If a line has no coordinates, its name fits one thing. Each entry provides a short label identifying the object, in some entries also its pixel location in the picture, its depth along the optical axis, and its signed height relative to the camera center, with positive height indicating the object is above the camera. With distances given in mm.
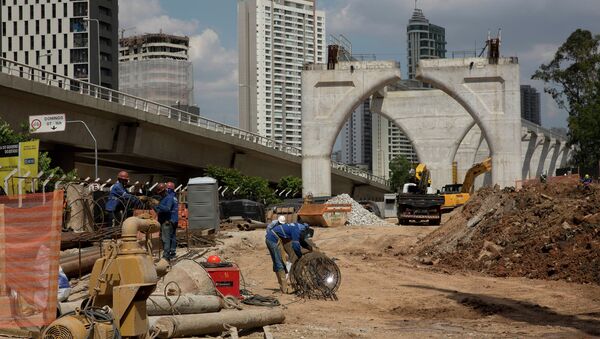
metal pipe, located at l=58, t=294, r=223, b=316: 11109 -1360
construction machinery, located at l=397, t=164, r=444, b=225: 42375 -584
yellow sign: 24297 +1036
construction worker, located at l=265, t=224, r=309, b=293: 16844 -856
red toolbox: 14047 -1256
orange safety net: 9477 -689
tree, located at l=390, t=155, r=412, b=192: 117550 +3335
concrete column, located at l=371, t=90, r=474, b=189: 73688 +6106
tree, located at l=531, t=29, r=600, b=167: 72688 +9006
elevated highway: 37688 +3340
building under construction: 124375 +16258
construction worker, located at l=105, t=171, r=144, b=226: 17938 +41
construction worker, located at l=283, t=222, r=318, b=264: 17125 -896
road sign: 29328 +2480
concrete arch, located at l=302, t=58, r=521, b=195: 57625 +6202
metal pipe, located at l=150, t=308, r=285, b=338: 10508 -1584
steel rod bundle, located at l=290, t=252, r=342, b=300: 16312 -1477
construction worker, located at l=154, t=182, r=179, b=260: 17828 -384
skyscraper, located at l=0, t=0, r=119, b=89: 119500 +21832
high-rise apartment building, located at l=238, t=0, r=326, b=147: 185000 +27842
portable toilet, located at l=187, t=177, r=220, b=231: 30484 -263
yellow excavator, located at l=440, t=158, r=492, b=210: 49281 +279
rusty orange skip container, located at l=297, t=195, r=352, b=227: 41750 -832
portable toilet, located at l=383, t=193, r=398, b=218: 55759 -678
